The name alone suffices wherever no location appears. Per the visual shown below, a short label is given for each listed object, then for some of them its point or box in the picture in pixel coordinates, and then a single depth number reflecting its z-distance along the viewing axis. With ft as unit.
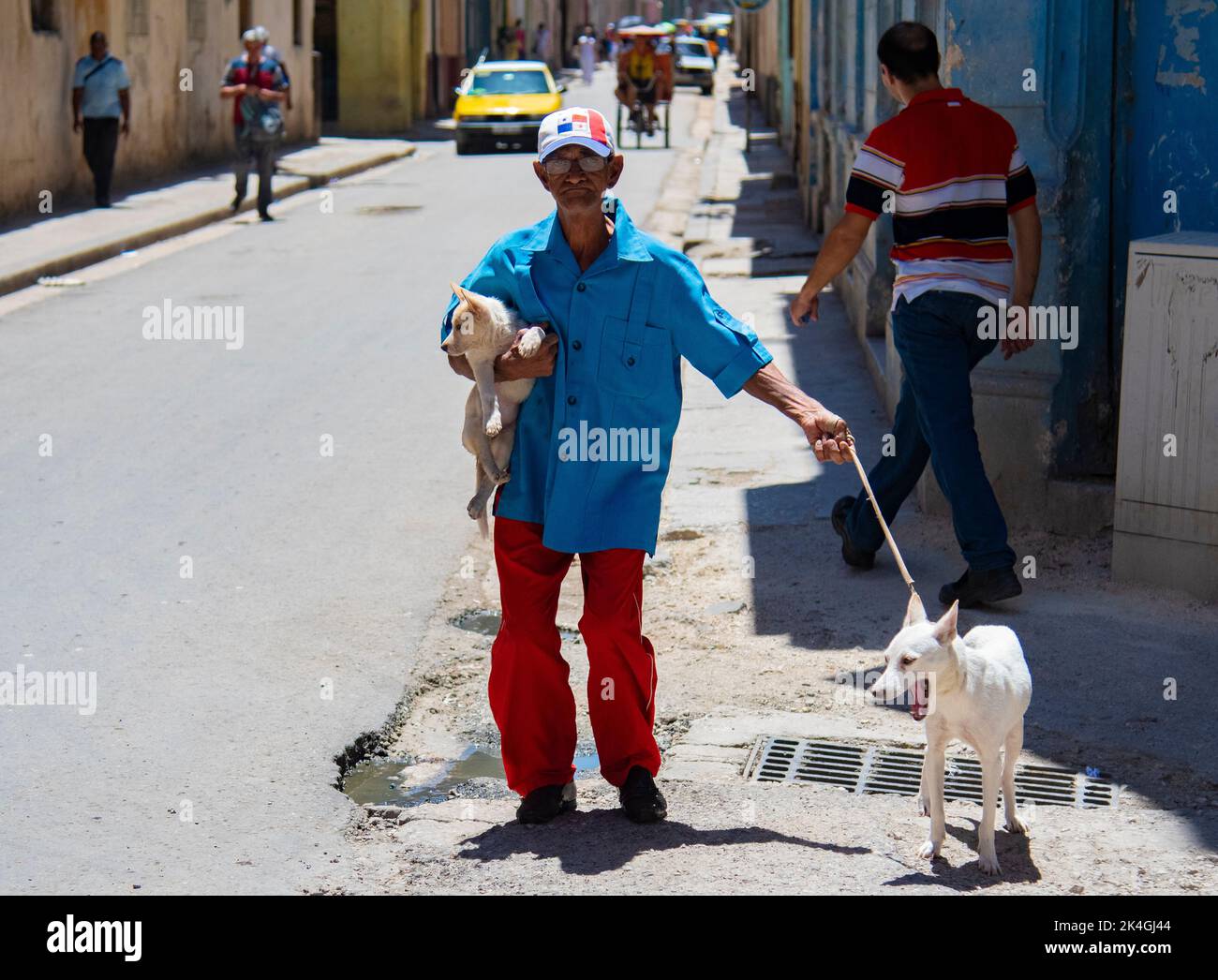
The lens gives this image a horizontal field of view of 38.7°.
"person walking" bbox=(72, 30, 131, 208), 65.36
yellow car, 103.19
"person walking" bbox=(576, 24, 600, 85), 182.50
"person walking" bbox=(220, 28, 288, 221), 64.23
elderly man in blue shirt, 14.24
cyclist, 108.27
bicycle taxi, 108.27
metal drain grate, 15.43
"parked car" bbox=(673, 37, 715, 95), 178.50
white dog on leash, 12.57
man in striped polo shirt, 20.08
